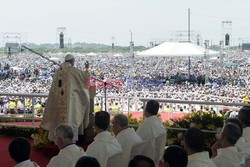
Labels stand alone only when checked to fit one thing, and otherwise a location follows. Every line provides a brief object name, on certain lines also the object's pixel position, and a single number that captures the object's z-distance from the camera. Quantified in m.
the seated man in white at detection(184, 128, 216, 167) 6.04
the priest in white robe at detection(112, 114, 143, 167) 7.90
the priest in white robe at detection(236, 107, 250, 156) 7.92
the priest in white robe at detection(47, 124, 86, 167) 6.56
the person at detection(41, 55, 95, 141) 12.46
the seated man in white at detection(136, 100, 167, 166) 9.16
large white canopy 47.44
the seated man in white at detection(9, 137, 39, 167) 6.00
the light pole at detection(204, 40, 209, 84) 55.90
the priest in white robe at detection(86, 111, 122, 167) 7.24
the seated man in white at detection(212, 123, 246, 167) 6.47
